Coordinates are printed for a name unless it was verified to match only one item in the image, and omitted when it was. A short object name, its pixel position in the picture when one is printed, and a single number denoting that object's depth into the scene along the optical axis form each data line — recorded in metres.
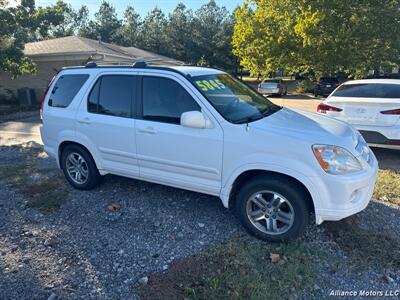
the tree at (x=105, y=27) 49.09
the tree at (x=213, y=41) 42.59
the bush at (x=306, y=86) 28.67
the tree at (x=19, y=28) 12.24
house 17.74
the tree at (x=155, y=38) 43.53
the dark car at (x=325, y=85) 24.27
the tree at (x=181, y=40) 42.81
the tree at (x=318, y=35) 20.42
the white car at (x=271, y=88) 25.59
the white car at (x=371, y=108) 6.21
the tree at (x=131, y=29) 45.09
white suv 3.31
